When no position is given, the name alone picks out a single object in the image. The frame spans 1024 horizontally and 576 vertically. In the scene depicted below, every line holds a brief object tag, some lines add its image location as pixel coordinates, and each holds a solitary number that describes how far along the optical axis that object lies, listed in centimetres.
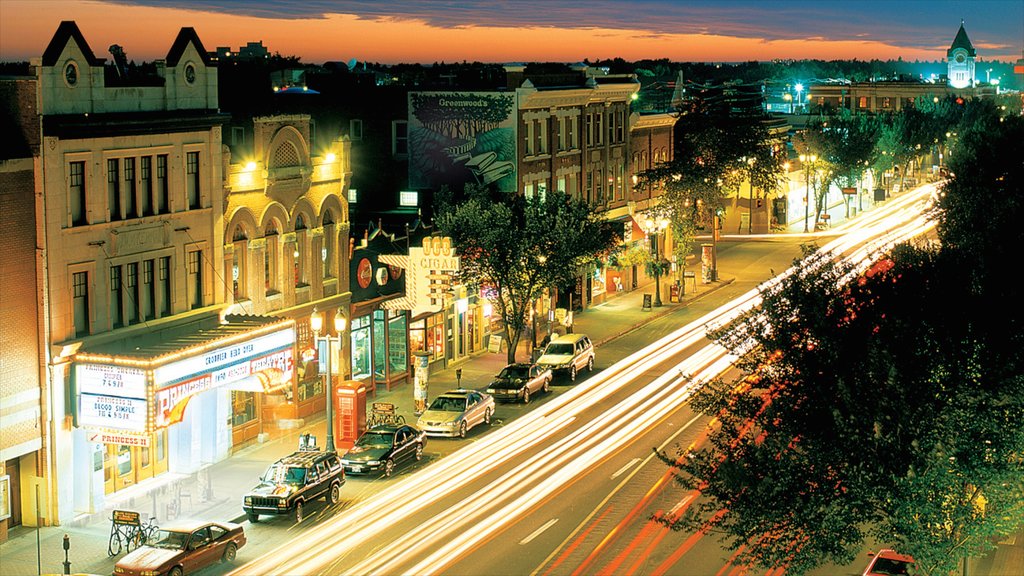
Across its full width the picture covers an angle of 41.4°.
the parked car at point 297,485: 3691
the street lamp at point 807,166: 11421
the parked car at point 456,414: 4672
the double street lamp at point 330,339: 4266
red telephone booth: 4550
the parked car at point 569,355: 5678
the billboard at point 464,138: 6681
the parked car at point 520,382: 5275
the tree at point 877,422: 2508
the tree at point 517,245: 5509
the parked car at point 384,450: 4200
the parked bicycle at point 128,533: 3428
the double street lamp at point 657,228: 7681
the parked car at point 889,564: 3019
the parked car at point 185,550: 3117
